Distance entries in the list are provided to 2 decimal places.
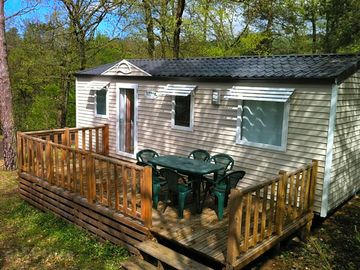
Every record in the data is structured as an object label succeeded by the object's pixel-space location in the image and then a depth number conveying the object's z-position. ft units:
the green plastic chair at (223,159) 20.40
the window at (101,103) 30.68
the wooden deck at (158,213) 12.70
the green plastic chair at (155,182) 17.12
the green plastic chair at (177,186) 16.17
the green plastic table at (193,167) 16.75
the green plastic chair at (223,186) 16.26
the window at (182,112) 23.77
